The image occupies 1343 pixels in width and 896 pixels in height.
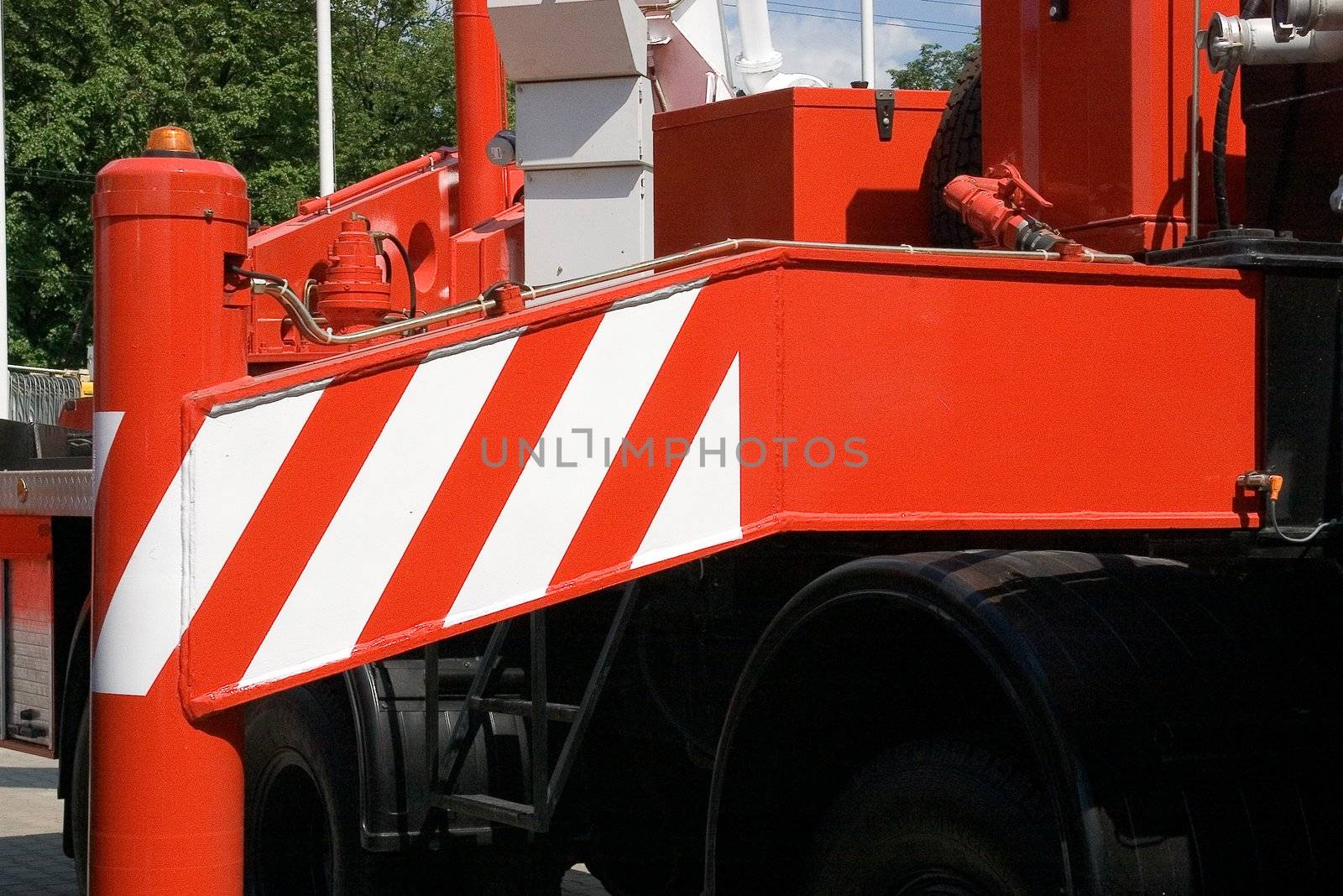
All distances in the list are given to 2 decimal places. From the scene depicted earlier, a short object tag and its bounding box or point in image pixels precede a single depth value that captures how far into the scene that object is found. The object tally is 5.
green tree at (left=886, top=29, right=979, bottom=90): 53.94
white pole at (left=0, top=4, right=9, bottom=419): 20.00
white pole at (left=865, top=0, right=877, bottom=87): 18.16
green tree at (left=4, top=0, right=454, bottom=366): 28.97
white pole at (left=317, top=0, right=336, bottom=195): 18.48
